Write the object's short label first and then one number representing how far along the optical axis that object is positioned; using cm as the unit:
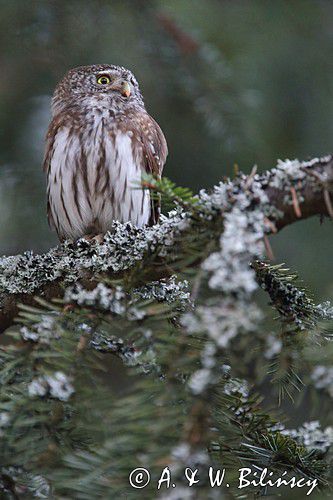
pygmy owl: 586
